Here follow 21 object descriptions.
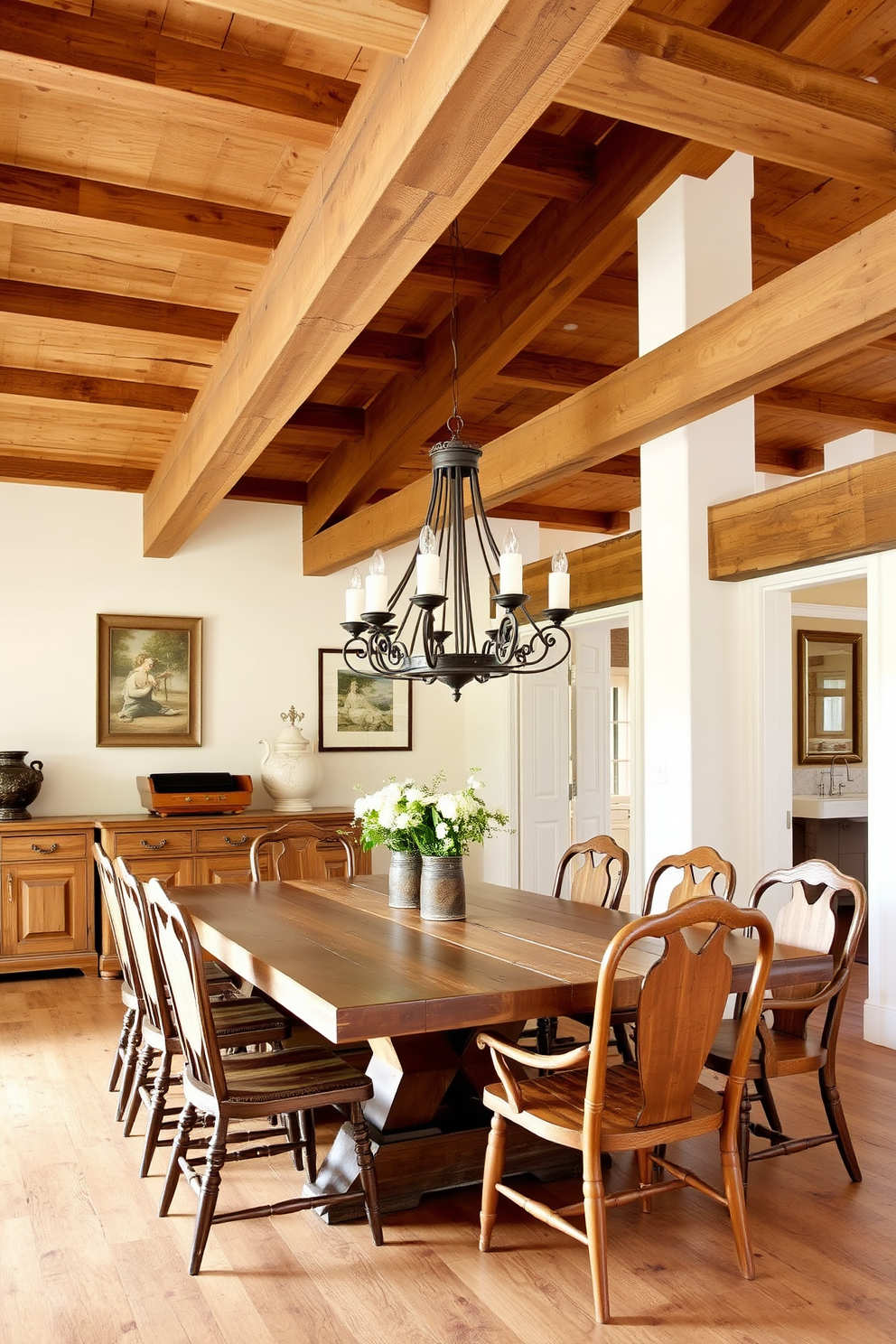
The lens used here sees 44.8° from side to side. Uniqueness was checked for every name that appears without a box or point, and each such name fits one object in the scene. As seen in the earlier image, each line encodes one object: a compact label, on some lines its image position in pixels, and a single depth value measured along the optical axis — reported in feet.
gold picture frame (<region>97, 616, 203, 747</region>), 21.72
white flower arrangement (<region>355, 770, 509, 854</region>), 10.95
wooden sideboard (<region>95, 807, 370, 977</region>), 19.66
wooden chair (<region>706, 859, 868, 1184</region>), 9.54
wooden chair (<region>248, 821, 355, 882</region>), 15.08
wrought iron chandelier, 10.42
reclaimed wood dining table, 8.07
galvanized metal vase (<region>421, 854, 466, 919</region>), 11.30
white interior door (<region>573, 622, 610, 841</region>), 23.85
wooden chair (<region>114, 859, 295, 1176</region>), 10.25
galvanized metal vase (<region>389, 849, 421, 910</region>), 12.17
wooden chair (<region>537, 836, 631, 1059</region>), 12.53
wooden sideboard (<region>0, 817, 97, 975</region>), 19.04
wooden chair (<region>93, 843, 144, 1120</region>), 11.95
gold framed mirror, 25.52
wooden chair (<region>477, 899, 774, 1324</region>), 7.62
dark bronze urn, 19.57
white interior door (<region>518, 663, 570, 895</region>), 23.65
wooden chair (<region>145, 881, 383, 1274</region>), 8.41
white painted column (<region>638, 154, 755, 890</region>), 14.61
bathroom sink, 23.30
